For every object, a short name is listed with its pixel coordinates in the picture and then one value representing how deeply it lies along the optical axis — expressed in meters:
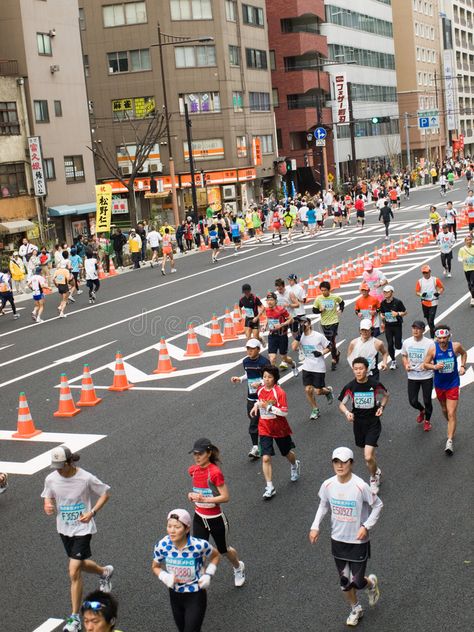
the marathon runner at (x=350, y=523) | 7.65
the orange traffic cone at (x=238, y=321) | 21.92
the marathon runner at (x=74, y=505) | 8.35
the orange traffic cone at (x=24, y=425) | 14.35
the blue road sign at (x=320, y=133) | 69.12
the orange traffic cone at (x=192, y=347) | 19.73
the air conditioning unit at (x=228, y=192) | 66.00
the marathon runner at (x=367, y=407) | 10.55
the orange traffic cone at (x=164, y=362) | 18.36
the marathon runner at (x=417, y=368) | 12.48
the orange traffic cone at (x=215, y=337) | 20.66
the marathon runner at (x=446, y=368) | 11.89
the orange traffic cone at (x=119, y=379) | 17.05
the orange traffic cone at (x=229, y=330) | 21.33
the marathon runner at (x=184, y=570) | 6.84
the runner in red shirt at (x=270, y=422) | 10.62
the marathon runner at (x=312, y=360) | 13.58
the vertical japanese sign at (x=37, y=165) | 45.12
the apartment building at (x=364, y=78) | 84.81
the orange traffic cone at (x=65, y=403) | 15.53
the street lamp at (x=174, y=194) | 47.44
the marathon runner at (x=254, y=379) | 12.13
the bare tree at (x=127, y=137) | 64.50
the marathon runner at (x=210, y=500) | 8.23
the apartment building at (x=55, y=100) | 47.16
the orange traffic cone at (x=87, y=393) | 16.16
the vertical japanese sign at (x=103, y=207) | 38.56
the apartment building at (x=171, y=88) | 63.69
